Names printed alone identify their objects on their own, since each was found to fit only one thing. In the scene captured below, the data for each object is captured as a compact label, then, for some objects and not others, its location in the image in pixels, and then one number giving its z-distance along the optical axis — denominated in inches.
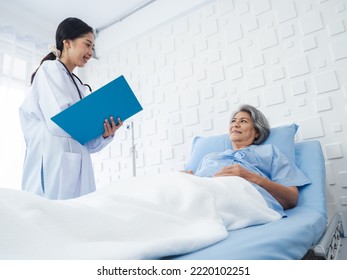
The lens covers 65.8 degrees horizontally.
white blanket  17.9
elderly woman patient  44.9
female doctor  57.1
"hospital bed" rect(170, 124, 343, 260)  21.5
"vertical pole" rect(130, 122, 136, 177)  93.2
